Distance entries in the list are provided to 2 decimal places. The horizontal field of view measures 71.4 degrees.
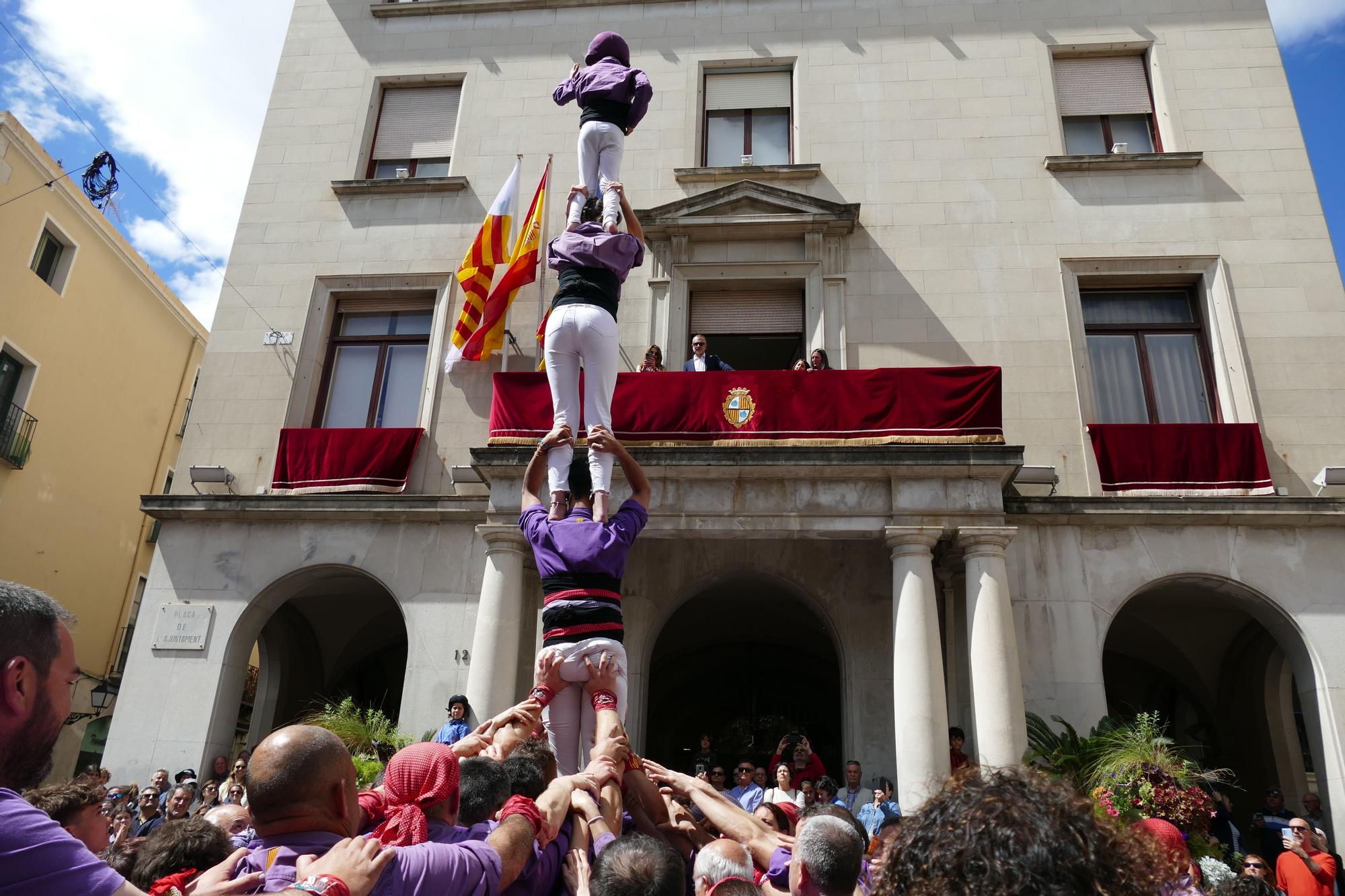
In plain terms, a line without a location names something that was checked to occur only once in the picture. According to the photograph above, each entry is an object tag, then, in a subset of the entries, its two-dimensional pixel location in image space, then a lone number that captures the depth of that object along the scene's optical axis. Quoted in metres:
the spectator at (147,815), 10.02
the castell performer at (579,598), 6.44
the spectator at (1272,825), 11.05
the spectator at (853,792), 10.92
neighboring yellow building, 21.17
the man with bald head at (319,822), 2.89
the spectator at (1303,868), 9.05
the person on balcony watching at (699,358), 13.45
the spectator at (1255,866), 7.73
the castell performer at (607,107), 8.48
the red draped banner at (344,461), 14.40
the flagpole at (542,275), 14.64
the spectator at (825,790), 9.94
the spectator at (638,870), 3.01
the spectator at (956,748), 11.04
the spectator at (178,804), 10.15
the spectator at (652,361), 13.49
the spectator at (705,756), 10.63
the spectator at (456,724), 10.62
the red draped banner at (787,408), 12.09
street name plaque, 13.73
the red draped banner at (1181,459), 13.01
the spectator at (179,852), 3.63
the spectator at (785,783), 9.58
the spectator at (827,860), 3.20
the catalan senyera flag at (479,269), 14.99
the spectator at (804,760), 10.89
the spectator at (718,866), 3.50
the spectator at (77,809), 3.82
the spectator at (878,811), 9.95
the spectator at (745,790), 9.82
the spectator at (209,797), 10.53
